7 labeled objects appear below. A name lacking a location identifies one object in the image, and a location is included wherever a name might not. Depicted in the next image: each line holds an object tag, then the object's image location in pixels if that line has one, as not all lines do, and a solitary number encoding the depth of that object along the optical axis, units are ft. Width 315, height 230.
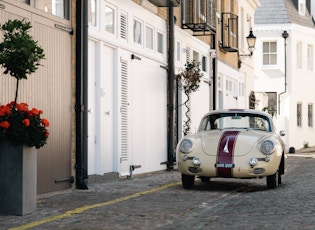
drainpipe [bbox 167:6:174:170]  63.16
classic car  40.63
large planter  28.60
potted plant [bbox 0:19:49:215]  28.35
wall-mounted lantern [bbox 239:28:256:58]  96.48
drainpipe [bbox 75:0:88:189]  41.24
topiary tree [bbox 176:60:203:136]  64.88
